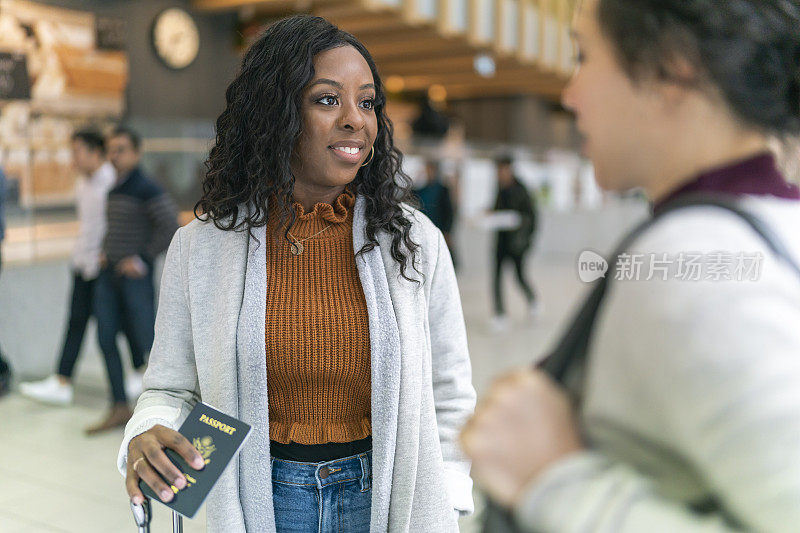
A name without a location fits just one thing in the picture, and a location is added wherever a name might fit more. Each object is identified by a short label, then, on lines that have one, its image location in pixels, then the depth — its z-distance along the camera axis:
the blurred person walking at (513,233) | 7.38
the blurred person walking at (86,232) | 4.48
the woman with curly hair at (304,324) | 1.32
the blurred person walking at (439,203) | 7.65
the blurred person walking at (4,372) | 2.31
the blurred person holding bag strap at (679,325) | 0.48
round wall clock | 8.31
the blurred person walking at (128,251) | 4.28
